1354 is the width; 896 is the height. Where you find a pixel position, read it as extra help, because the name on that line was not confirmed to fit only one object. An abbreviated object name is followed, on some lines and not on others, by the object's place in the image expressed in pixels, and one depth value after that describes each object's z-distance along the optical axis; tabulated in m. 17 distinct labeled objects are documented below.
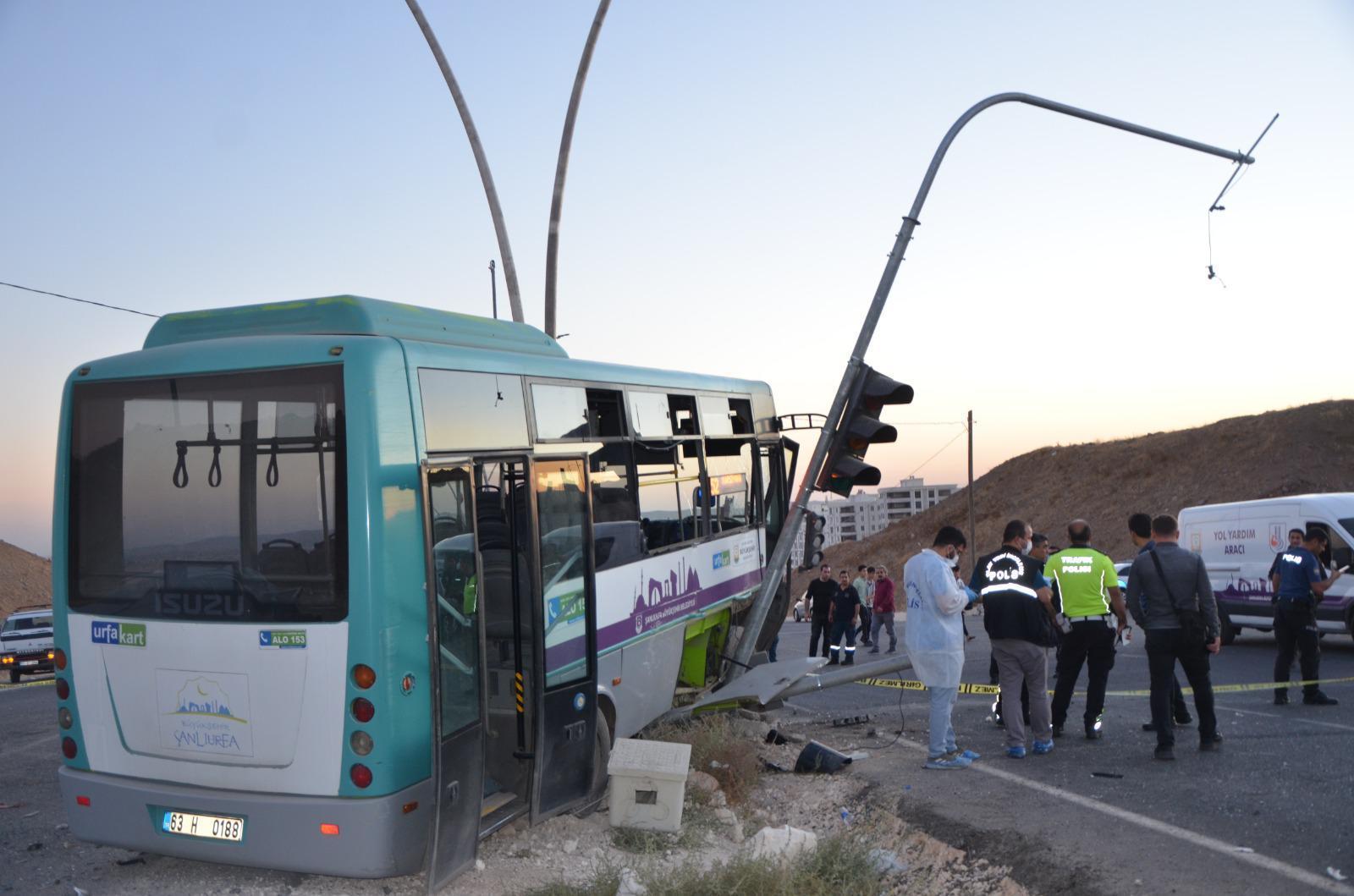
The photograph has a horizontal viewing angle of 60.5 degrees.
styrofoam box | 7.45
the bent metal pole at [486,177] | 14.06
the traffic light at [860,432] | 10.74
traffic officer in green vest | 10.41
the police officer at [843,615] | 18.70
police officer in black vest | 9.62
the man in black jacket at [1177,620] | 9.61
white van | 17.44
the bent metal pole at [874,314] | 11.34
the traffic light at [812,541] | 15.00
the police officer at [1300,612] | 12.11
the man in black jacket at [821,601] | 19.27
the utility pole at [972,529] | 65.55
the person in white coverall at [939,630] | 9.25
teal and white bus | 5.91
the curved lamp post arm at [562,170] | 14.30
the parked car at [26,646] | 24.12
